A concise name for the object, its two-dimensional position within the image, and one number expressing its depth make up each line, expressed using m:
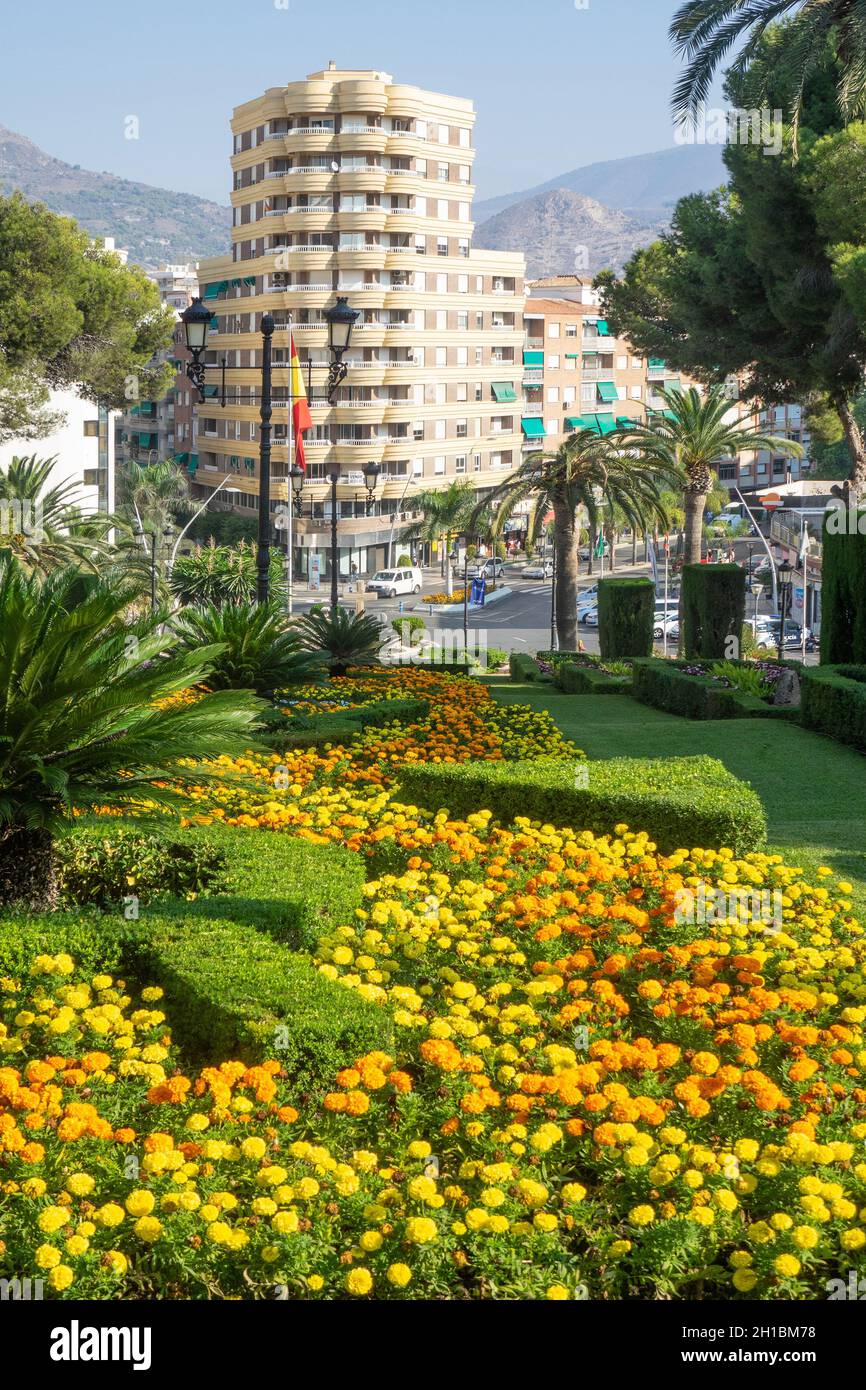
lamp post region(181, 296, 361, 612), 16.61
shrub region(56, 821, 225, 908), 8.16
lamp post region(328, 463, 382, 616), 34.33
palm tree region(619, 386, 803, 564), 37.44
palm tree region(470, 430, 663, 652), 29.30
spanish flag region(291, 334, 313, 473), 43.22
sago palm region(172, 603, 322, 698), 14.68
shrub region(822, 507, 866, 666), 18.48
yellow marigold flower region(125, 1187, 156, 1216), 4.79
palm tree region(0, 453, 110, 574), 34.81
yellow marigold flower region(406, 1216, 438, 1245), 4.64
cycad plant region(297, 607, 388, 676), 19.75
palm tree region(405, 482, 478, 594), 71.69
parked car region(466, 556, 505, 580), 77.44
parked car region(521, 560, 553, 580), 81.38
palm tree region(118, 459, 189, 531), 71.53
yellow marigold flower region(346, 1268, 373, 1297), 4.47
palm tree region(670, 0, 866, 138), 21.72
